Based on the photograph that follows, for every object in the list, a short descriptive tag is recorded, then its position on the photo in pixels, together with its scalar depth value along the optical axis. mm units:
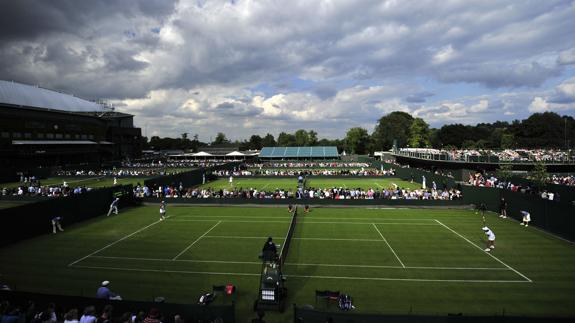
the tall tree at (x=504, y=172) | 42188
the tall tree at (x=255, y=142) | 177625
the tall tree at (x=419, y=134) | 124844
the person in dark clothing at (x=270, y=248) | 12863
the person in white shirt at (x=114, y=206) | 31297
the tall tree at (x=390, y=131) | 138125
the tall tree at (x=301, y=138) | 156125
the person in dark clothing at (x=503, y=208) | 29609
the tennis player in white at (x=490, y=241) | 19969
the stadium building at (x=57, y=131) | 73938
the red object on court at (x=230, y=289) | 14061
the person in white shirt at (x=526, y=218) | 26078
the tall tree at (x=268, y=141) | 179675
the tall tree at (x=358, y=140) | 136250
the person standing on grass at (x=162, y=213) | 28931
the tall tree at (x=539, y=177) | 33969
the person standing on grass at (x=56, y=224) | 24902
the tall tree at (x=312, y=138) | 156250
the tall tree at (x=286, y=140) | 158900
